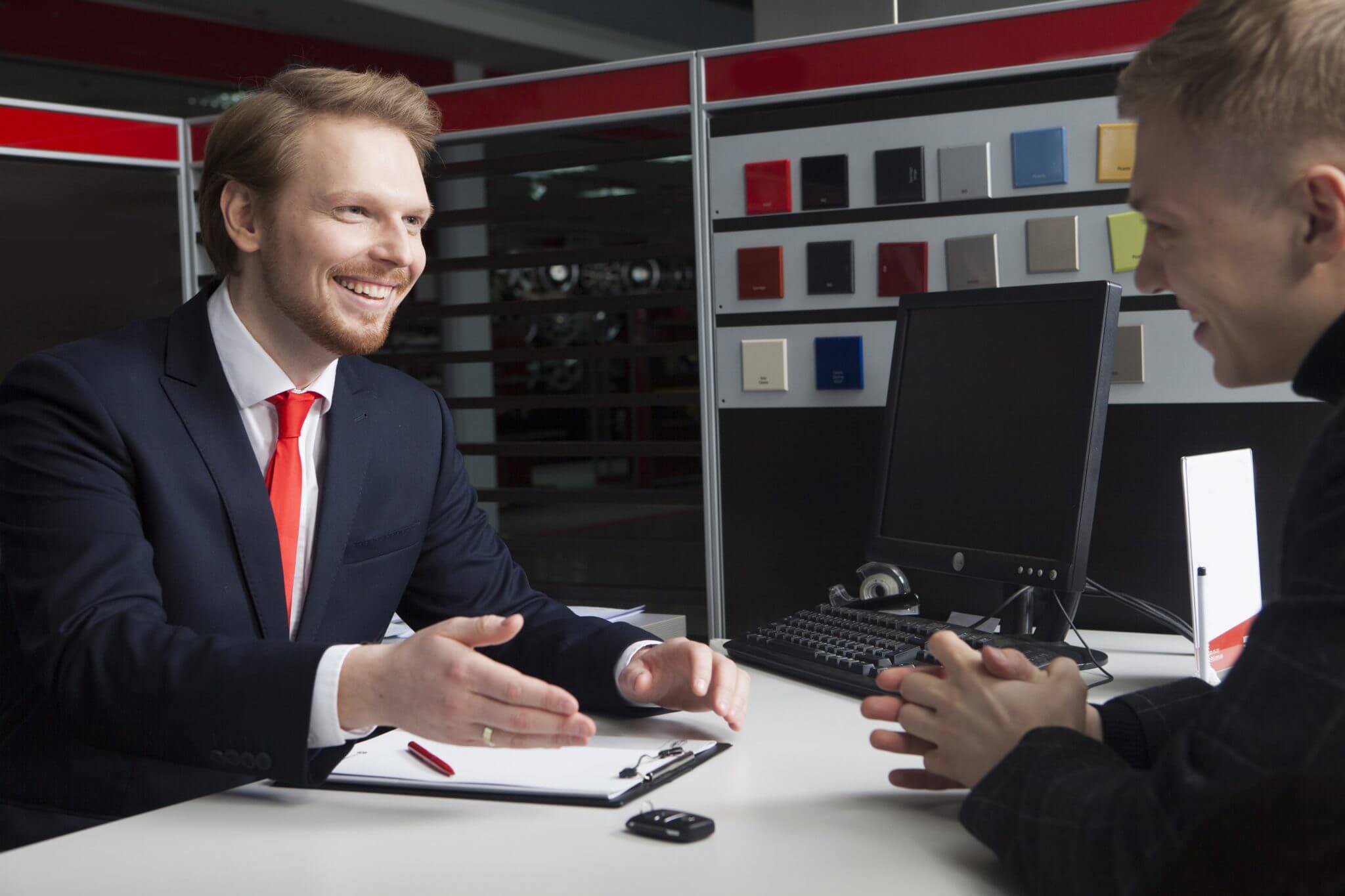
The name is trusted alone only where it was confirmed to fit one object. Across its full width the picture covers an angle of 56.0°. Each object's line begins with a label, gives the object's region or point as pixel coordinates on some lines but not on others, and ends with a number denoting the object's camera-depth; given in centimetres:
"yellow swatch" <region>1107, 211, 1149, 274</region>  209
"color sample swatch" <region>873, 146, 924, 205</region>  229
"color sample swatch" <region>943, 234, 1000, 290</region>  223
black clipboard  118
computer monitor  170
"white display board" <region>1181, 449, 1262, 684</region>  150
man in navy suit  120
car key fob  107
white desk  100
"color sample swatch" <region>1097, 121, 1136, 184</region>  209
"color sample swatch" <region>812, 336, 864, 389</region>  236
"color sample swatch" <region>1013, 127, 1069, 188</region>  215
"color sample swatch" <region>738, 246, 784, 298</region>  244
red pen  125
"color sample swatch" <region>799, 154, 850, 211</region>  237
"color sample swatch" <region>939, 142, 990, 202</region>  222
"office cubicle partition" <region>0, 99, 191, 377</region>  296
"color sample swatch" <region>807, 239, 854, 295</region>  236
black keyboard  158
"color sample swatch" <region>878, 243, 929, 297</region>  229
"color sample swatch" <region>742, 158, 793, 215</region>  242
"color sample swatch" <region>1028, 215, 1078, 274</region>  215
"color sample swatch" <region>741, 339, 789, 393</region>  245
